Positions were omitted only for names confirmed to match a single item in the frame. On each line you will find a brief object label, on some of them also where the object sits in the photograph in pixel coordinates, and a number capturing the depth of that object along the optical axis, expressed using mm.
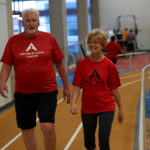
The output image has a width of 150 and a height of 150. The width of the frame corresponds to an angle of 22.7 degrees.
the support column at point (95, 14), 29516
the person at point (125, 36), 27591
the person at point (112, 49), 15938
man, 4160
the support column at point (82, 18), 23047
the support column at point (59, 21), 16172
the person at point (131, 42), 26344
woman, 4004
